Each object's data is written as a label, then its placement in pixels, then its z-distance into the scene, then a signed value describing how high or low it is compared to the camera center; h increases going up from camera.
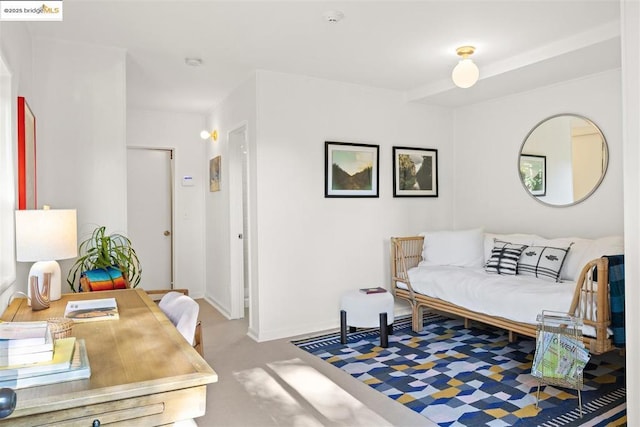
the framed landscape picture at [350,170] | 4.47 +0.40
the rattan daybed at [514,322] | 2.76 -0.68
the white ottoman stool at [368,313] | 3.92 -0.91
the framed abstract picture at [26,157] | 2.62 +0.35
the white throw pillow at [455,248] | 4.50 -0.41
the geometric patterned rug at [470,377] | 2.63 -1.20
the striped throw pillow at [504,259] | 4.04 -0.48
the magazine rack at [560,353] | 2.64 -0.87
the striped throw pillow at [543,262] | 3.77 -0.48
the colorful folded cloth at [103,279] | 3.02 -0.45
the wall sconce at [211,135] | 5.48 +0.94
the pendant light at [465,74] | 3.33 +0.99
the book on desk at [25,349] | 1.28 -0.39
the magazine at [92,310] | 1.96 -0.45
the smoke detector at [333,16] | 2.89 +1.26
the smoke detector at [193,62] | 3.80 +1.27
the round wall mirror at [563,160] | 4.01 +0.43
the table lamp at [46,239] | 2.25 -0.13
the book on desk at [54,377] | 1.22 -0.45
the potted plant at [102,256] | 3.21 -0.32
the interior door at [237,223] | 4.96 -0.14
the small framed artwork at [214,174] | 5.40 +0.46
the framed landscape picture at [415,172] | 4.95 +0.41
